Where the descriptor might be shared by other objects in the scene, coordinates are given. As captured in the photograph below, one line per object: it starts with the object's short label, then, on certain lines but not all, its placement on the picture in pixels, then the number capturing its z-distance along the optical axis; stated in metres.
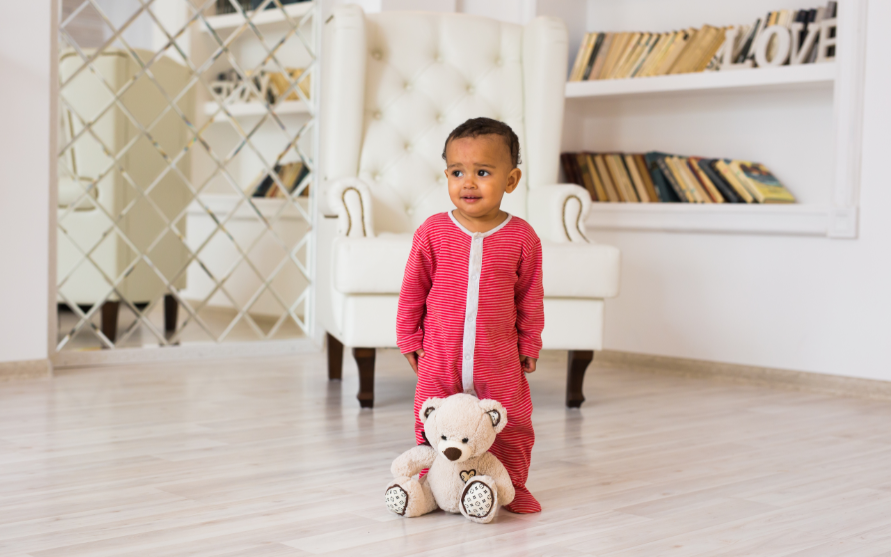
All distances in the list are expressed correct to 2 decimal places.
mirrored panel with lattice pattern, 2.87
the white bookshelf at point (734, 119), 2.64
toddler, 1.38
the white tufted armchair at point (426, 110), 2.41
